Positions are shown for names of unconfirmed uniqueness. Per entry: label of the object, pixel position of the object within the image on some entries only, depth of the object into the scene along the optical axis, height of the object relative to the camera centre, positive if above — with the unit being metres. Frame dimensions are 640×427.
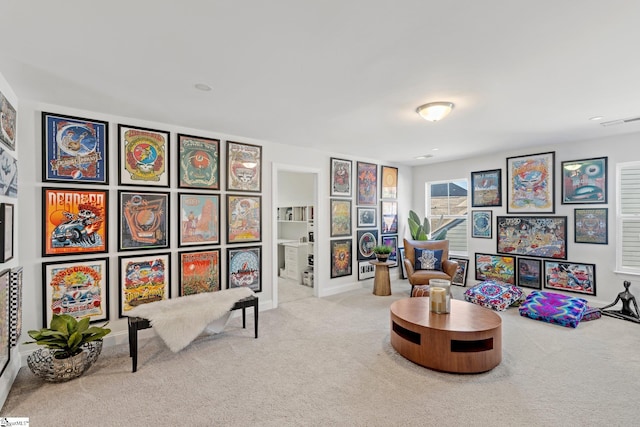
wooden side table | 5.01 -1.16
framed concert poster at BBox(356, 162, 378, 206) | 5.58 +0.51
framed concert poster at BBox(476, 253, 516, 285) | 5.00 -0.98
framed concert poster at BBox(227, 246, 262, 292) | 3.97 -0.78
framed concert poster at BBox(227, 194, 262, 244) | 3.98 -0.11
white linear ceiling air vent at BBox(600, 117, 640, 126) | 3.38 +1.04
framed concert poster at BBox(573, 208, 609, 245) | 4.17 -0.20
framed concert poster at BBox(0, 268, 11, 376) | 2.12 -0.82
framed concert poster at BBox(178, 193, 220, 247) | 3.61 -0.11
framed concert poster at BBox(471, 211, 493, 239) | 5.30 -0.23
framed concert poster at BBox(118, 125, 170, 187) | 3.23 +0.60
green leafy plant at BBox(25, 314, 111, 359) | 2.41 -1.04
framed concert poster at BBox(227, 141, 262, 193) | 3.99 +0.59
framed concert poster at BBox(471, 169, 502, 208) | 5.20 +0.41
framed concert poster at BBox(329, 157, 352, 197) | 5.18 +0.58
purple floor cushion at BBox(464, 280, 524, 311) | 4.27 -1.23
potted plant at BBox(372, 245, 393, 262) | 5.09 -0.72
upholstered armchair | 4.69 -0.88
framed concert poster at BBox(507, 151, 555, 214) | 4.62 +0.45
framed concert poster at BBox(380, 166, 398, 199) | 5.98 +0.56
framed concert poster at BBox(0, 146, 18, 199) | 2.23 +0.27
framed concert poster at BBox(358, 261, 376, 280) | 5.56 -1.13
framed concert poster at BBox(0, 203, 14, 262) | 2.18 -0.17
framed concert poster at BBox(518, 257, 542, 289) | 4.71 -0.98
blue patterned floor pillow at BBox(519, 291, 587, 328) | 3.60 -1.22
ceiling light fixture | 2.83 +0.97
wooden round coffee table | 2.52 -1.13
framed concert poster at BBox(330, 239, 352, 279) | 5.18 -0.83
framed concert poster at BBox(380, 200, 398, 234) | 5.97 -0.13
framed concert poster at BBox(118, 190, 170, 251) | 3.22 -0.12
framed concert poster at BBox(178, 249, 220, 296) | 3.59 -0.76
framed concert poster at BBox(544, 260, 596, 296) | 4.29 -0.96
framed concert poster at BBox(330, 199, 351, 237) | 5.19 -0.12
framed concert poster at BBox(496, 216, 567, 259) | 4.53 -0.39
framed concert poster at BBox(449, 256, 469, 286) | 5.55 -1.15
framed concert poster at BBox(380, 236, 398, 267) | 5.98 -0.69
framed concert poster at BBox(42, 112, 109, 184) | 2.85 +0.59
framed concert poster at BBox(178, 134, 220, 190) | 3.61 +0.59
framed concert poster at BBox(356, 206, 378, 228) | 5.58 -0.10
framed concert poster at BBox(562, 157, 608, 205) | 4.20 +0.44
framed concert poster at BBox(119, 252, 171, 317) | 3.21 -0.77
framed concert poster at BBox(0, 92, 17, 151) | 2.26 +0.69
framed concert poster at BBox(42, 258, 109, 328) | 2.82 -0.78
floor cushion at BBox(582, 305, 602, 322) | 3.76 -1.30
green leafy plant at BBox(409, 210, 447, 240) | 5.62 -0.36
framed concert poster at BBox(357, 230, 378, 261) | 5.57 -0.61
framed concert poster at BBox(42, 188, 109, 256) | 2.83 -0.12
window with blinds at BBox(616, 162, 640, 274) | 4.02 -0.07
